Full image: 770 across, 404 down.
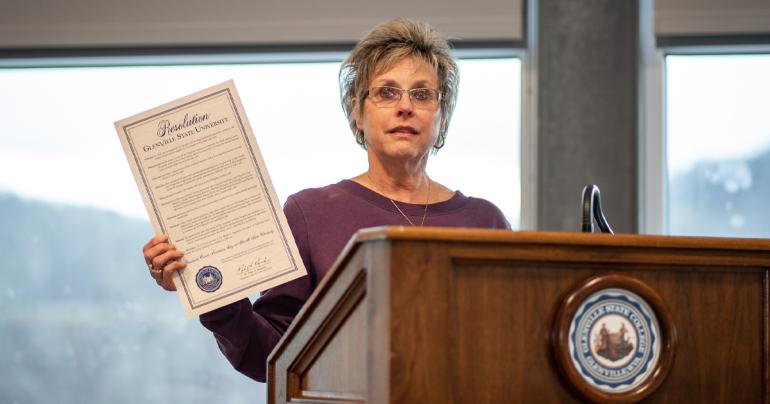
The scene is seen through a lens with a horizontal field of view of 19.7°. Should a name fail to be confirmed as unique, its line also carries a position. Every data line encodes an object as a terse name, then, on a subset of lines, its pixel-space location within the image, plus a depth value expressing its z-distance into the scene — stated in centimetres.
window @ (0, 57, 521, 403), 597
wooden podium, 321
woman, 404
